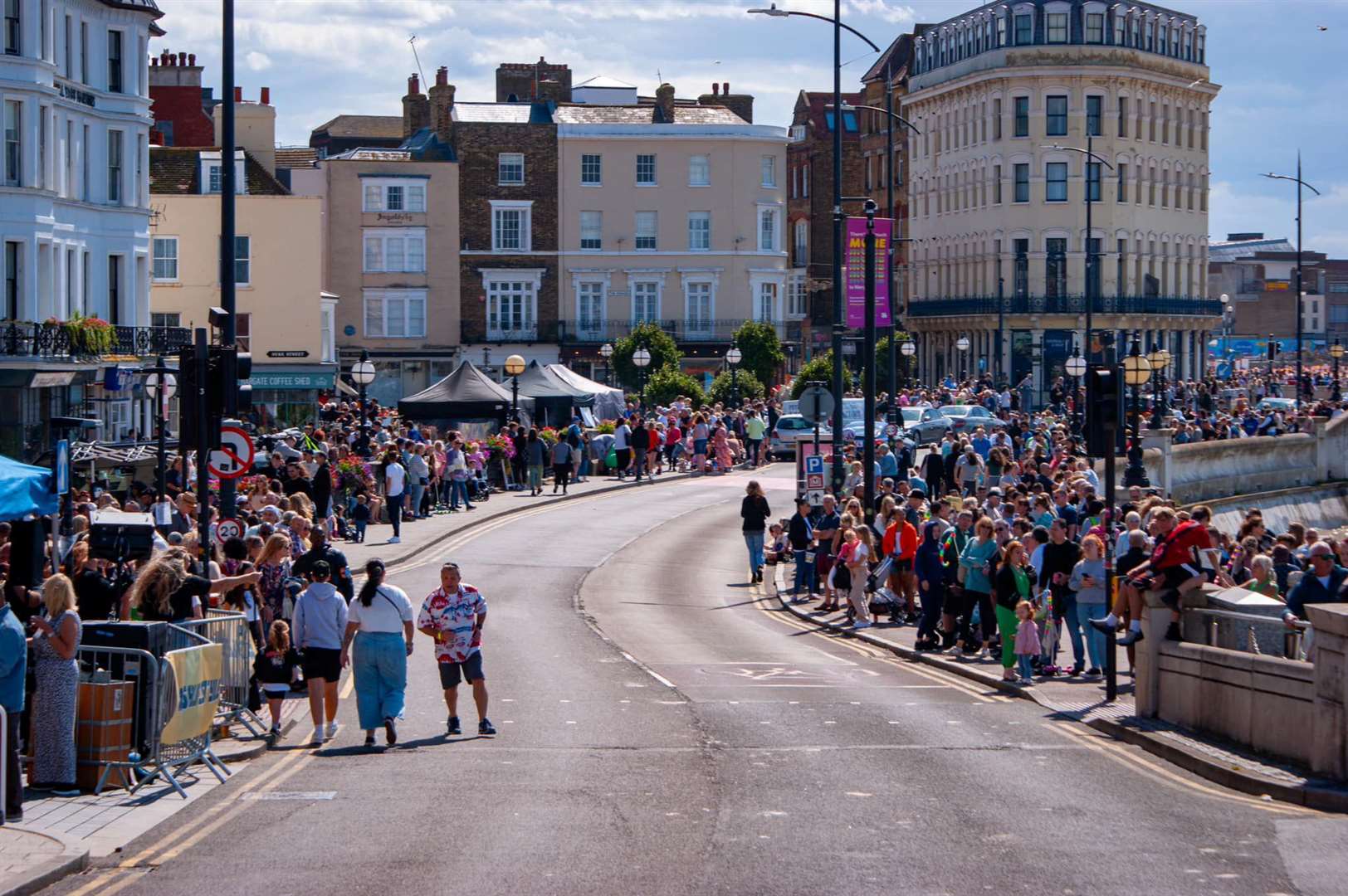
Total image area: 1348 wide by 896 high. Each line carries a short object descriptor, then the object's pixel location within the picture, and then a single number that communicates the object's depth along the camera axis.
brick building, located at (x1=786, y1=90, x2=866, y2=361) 100.31
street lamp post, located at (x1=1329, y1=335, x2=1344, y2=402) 73.70
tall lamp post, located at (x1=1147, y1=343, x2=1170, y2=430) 45.94
